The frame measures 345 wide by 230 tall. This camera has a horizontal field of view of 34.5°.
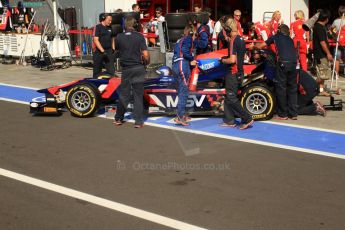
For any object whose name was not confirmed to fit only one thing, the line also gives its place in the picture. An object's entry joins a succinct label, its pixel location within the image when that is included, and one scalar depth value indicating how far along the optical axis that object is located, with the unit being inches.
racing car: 364.5
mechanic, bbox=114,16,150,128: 348.2
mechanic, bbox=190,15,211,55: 446.9
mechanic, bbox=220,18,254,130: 337.7
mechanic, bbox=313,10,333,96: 418.9
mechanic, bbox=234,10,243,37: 557.6
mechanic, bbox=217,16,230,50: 448.9
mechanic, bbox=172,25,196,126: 346.3
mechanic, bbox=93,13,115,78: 477.2
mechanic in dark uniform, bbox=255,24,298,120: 358.9
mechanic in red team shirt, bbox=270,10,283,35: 546.3
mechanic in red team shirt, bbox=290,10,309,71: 458.5
